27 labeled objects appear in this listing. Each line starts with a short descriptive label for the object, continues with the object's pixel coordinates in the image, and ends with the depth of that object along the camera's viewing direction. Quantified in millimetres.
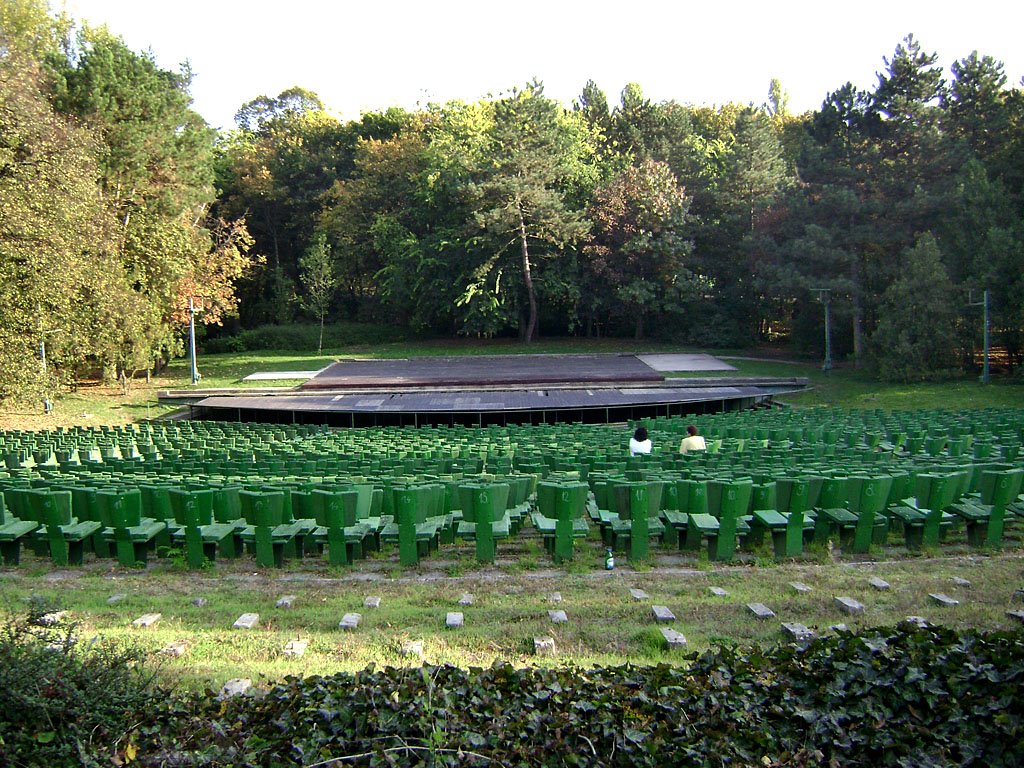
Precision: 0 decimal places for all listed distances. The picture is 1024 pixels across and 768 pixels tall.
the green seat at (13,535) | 8789
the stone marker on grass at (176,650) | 5156
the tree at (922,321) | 29906
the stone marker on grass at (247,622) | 6169
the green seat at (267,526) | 8336
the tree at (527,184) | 46719
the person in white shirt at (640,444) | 12875
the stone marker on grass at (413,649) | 5203
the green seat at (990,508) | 8555
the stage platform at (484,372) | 33812
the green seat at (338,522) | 8300
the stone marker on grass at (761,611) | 6039
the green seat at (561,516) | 8250
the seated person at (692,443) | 13227
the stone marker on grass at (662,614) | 6070
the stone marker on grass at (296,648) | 5250
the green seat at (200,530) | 8547
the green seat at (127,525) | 8633
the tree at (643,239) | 46969
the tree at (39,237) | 24297
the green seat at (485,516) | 8312
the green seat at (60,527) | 8742
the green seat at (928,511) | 8633
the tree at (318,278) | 48750
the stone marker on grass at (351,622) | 6039
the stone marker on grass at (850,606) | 6098
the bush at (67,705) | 3262
